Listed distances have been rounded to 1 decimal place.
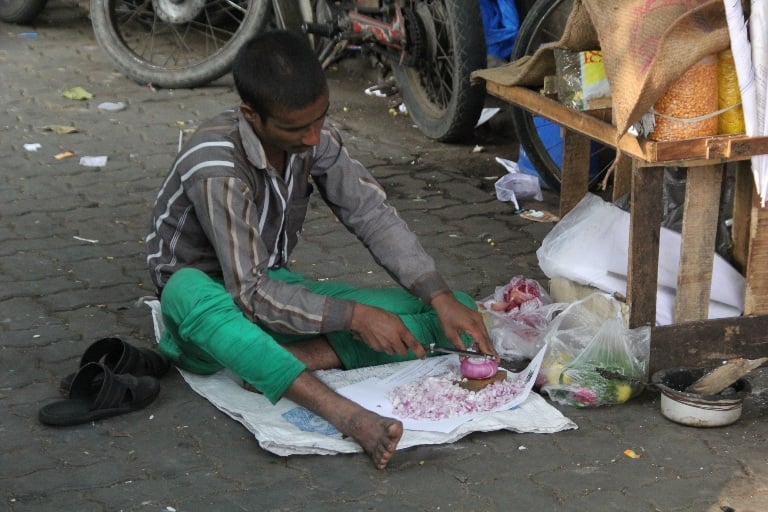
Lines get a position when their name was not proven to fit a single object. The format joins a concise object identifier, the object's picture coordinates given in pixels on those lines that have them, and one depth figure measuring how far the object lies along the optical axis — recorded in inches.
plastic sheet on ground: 220.7
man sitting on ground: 220.8
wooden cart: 237.0
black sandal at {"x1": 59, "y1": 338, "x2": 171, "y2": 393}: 244.8
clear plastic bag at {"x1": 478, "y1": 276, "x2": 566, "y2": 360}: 263.0
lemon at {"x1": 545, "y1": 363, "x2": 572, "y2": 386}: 243.1
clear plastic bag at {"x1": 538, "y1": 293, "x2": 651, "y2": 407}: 240.5
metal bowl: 228.5
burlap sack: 217.3
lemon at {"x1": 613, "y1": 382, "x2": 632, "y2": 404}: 240.8
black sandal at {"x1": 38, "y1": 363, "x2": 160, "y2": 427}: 232.4
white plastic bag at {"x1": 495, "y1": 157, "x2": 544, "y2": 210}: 380.2
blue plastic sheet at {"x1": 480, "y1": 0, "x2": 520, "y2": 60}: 418.3
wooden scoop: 231.8
